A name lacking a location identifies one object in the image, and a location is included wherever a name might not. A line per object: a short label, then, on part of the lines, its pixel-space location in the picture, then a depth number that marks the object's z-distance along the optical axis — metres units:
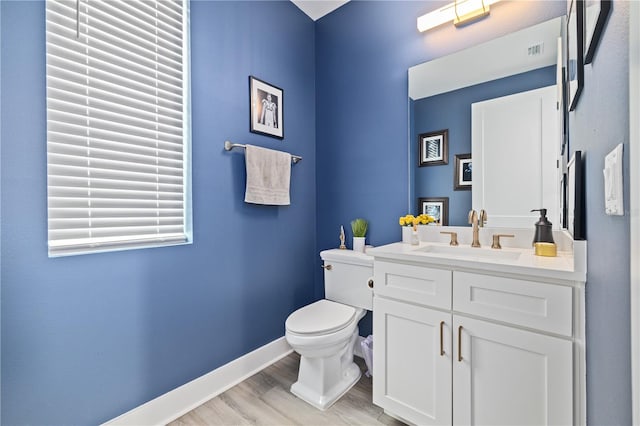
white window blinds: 1.20
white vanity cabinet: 1.00
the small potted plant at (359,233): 2.08
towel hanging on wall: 1.86
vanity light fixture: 1.63
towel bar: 1.78
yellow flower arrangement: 1.78
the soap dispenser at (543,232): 1.34
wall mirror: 1.45
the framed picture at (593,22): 0.55
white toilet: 1.57
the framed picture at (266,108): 1.95
